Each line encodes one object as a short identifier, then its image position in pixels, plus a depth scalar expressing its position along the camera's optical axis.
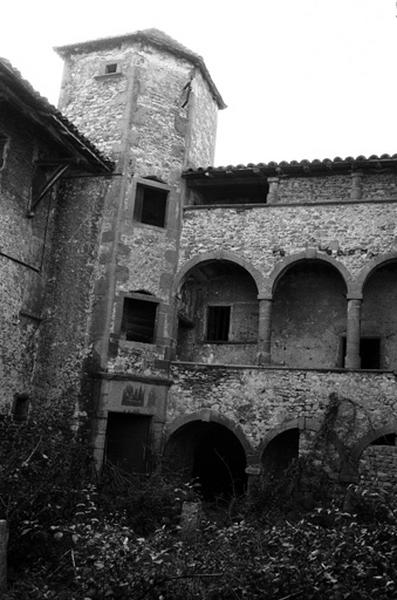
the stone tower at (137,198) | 15.95
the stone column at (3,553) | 8.23
